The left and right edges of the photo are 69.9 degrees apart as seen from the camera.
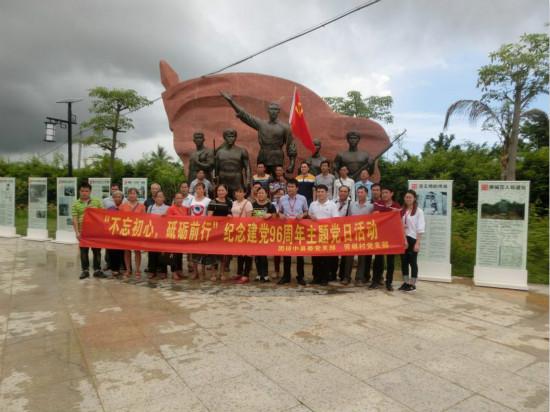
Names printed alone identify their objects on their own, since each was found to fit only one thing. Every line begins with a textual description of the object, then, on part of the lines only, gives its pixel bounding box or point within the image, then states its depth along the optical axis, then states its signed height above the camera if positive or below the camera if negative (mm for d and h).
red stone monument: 9031 +1859
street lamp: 14898 +2386
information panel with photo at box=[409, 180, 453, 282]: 5789 -512
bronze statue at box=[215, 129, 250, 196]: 7578 +554
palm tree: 12555 +2552
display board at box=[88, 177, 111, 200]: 9406 +34
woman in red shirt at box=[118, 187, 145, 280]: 5809 -294
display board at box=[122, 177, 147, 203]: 8883 +99
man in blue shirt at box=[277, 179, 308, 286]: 5328 -250
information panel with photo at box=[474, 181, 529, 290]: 5395 -516
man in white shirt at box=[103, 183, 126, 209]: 5980 -218
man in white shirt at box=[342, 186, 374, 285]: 5305 -898
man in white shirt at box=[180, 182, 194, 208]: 5810 -85
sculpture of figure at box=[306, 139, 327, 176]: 7812 +673
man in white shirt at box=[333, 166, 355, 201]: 6420 +195
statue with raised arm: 7754 +1069
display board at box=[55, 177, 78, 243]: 9609 -520
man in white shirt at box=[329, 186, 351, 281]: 5426 -198
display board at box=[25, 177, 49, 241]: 10266 -583
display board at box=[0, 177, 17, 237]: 10773 -660
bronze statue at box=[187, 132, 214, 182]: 7996 +644
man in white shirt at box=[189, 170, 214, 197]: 6477 +104
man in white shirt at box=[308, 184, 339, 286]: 5277 -287
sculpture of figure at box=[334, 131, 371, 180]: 7617 +680
